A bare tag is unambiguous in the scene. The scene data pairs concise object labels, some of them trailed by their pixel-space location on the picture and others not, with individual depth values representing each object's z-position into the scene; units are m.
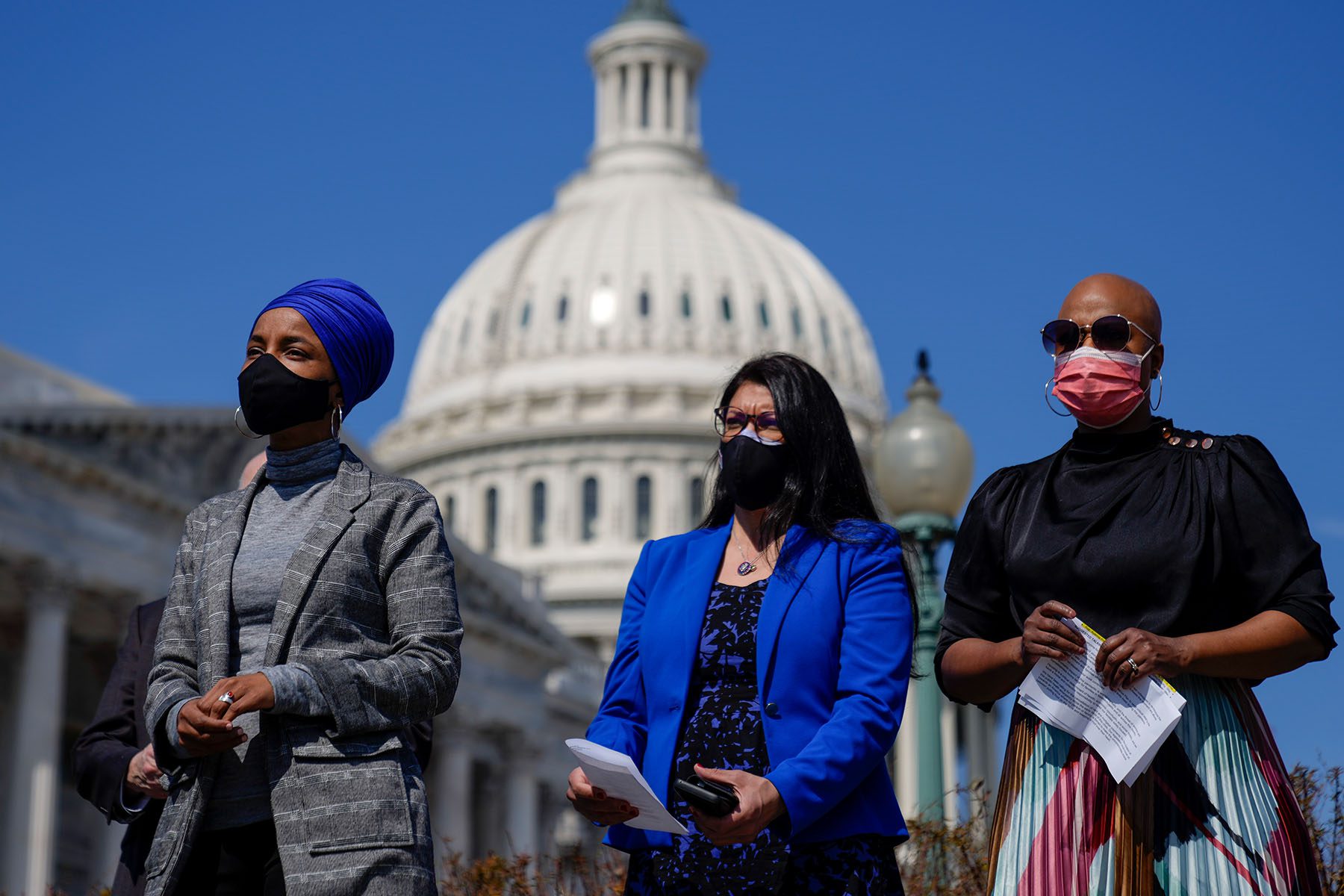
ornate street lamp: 15.53
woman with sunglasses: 5.18
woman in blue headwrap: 5.18
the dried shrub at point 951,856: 9.20
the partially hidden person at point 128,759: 6.71
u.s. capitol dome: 89.38
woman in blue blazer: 5.41
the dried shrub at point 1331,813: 8.47
